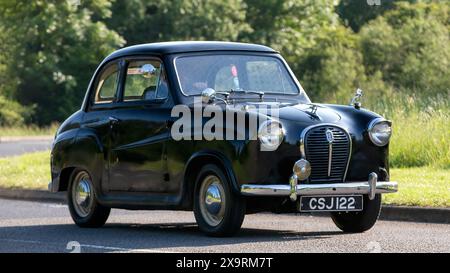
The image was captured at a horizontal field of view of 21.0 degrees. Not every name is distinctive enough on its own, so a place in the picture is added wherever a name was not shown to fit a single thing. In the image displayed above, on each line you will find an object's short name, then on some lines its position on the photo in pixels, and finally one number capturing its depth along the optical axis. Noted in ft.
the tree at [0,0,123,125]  165.17
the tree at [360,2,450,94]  154.81
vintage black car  37.47
